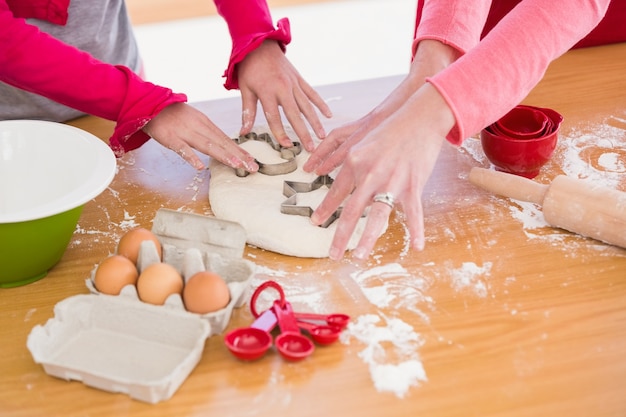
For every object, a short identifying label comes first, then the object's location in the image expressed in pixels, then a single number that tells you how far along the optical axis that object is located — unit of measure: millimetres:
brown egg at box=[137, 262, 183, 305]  983
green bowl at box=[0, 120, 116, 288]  1027
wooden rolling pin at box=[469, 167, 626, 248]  1138
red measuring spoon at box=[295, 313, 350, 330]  994
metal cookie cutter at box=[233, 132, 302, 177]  1346
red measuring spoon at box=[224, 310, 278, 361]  935
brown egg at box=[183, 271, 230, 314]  969
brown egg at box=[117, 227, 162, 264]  1061
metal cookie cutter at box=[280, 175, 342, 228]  1214
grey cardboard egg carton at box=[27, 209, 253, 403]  899
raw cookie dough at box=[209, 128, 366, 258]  1166
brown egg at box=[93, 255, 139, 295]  1003
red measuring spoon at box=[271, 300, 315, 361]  941
